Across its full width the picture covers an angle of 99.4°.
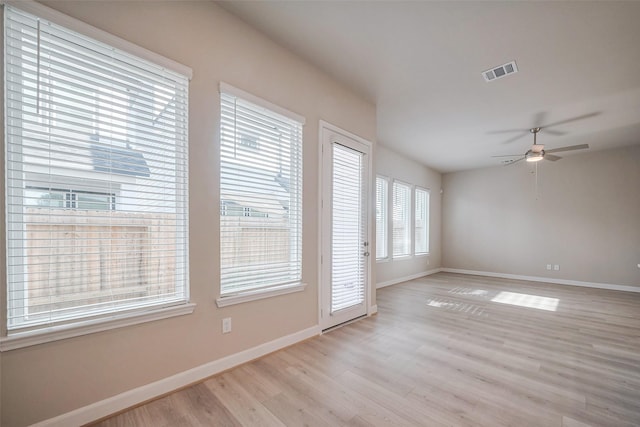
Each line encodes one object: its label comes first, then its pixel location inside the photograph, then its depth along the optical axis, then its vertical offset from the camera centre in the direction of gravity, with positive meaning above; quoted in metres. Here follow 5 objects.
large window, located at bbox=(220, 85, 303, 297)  2.38 +0.20
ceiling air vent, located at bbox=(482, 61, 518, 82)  2.98 +1.64
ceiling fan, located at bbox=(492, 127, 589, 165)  4.30 +1.03
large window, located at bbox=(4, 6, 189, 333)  1.52 +0.25
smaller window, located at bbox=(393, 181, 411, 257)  6.34 -0.08
